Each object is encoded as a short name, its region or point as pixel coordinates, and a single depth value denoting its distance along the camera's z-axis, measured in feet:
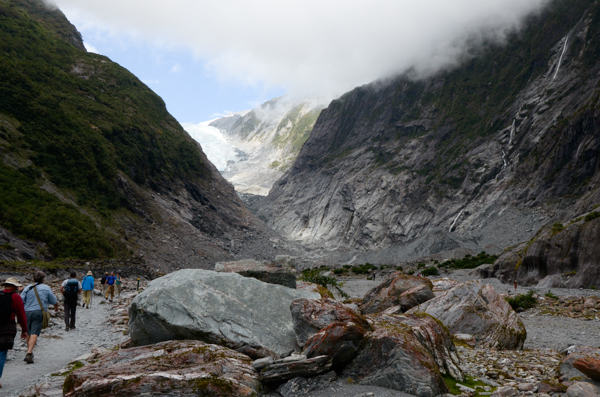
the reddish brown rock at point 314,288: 40.16
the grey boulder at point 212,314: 26.91
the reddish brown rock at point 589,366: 23.56
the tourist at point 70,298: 46.21
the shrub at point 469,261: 182.39
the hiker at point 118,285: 91.37
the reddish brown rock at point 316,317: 27.53
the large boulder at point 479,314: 39.24
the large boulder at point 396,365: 23.00
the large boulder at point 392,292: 55.77
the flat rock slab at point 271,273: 38.78
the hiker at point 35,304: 31.96
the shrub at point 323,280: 89.51
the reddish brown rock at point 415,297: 49.70
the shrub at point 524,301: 66.69
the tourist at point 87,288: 65.72
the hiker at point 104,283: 87.59
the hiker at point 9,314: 25.85
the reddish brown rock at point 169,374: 20.33
